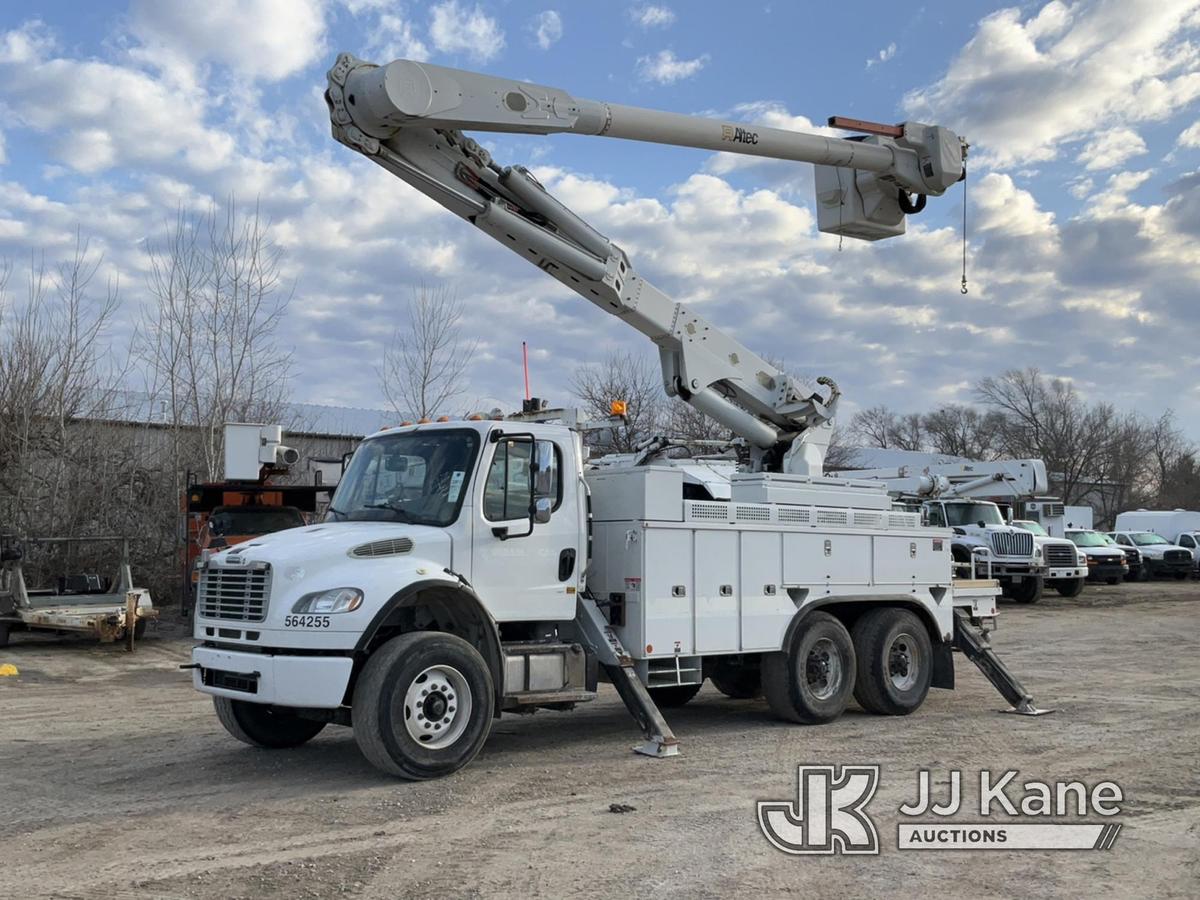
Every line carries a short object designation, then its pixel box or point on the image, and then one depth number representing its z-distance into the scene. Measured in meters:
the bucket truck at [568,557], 7.64
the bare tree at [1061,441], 68.50
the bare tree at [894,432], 80.12
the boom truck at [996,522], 26.89
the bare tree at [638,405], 32.41
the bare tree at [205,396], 22.95
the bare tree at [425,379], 24.05
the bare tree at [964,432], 74.06
